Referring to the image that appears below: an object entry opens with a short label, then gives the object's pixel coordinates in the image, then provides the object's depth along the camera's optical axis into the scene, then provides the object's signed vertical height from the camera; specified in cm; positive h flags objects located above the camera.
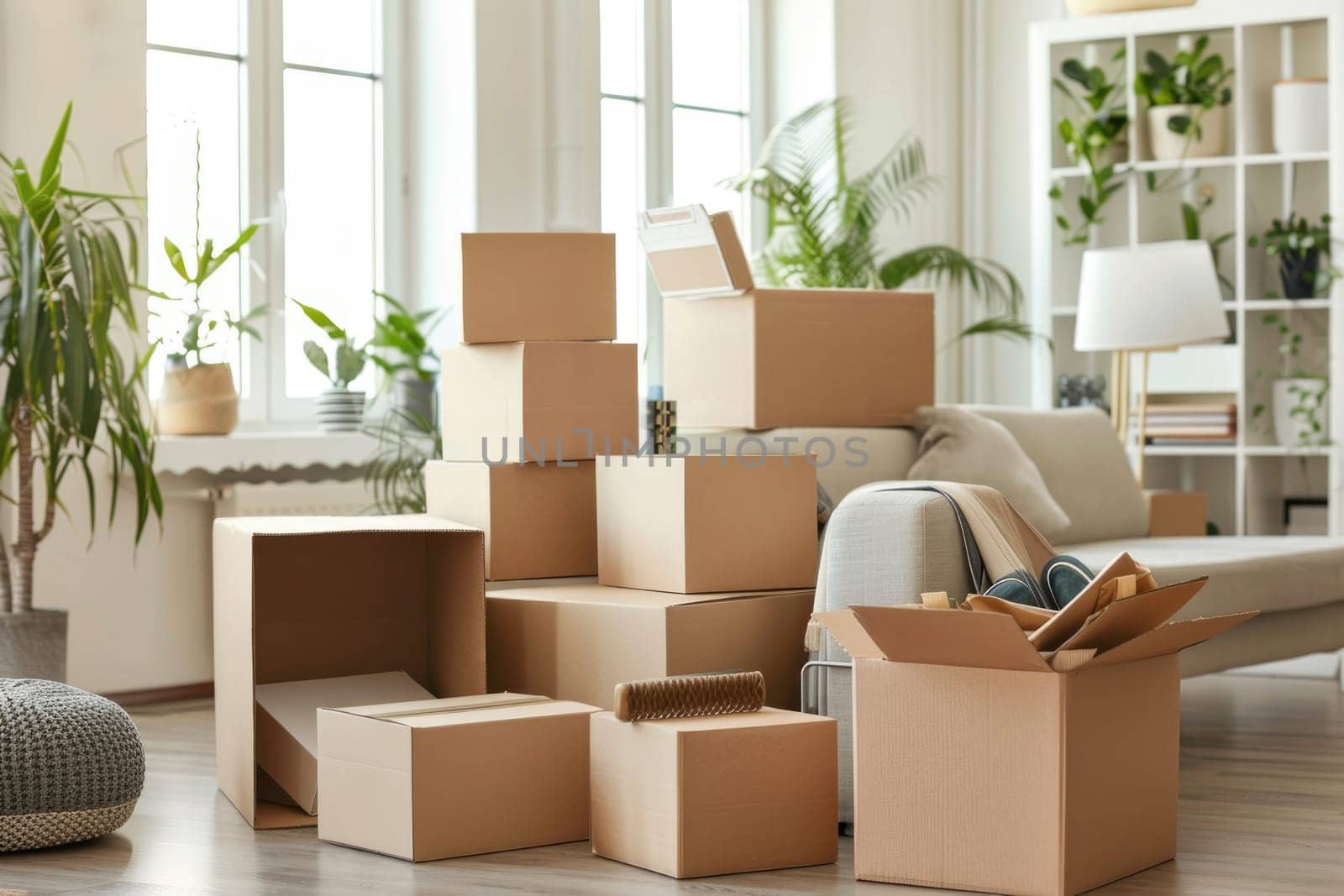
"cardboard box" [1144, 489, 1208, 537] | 439 -25
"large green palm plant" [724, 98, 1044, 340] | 530 +69
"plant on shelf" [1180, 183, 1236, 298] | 537 +65
